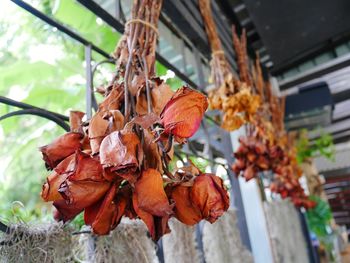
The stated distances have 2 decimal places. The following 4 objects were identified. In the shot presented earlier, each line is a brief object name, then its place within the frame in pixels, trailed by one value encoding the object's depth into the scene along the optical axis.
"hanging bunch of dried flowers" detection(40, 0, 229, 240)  0.27
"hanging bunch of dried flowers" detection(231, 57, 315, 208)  1.08
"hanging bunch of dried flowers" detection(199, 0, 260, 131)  0.93
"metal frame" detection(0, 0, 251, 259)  0.48
